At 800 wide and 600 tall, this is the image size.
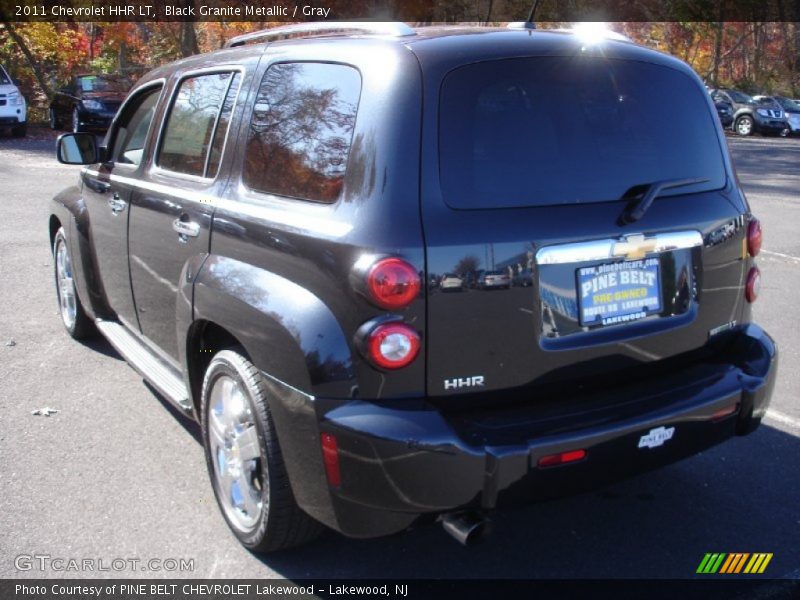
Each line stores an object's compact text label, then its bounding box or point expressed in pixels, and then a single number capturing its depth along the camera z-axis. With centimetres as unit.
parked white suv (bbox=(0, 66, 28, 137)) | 1989
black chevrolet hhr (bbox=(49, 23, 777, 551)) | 265
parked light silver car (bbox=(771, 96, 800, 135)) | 2977
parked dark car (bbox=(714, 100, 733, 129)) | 3045
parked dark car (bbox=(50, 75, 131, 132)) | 2150
